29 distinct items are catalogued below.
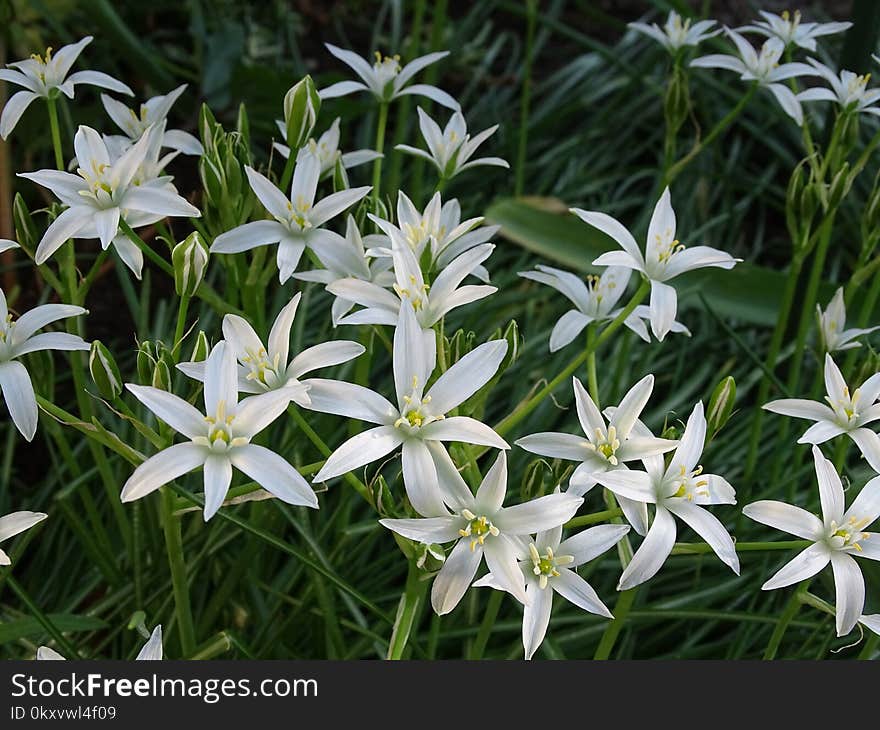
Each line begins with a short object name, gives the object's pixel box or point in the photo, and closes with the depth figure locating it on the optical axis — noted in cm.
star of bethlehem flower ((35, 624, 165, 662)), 50
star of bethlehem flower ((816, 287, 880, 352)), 58
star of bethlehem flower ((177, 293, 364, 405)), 50
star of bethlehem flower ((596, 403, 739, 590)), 48
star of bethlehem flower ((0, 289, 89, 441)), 50
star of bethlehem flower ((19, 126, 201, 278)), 51
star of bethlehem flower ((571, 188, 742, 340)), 53
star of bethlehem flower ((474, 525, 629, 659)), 49
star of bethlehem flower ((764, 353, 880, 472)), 51
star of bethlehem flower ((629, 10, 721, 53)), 64
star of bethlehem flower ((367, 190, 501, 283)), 53
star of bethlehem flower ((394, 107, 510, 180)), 58
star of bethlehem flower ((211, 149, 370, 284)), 53
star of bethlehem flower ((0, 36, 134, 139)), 56
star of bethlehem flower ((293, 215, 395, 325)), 53
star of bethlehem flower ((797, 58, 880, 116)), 60
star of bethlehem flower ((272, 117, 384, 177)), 57
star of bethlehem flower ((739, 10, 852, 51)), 63
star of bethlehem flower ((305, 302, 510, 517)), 48
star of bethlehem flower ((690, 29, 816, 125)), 61
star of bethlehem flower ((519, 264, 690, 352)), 56
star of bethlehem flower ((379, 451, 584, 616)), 48
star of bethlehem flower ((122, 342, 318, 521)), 47
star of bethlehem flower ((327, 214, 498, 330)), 50
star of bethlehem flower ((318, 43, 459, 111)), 60
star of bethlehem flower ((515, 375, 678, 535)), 50
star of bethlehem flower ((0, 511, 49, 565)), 50
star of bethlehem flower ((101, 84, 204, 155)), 57
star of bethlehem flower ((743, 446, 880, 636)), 50
